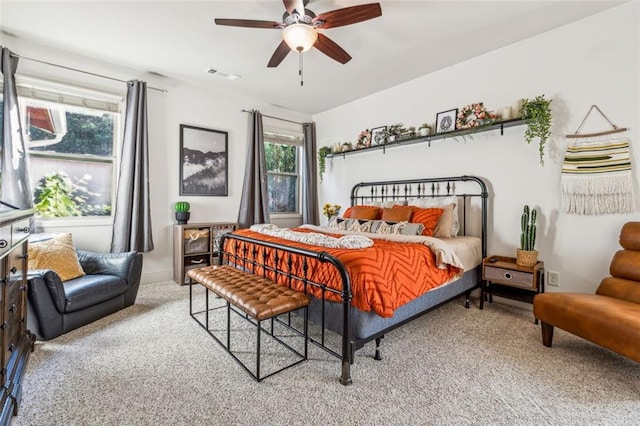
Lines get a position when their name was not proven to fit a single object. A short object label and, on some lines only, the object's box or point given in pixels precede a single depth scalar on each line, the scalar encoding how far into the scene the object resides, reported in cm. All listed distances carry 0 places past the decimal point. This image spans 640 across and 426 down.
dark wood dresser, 136
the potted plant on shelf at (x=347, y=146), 476
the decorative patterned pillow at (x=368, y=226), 308
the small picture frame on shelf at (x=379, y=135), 428
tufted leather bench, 175
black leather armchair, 217
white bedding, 242
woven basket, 270
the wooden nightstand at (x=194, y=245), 384
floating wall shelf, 308
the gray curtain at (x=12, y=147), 278
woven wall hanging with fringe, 247
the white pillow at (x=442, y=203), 332
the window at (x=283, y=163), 516
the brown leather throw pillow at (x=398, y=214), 339
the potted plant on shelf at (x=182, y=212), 395
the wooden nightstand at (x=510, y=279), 263
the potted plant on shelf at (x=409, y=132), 395
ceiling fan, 212
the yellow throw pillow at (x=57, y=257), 251
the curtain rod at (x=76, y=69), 301
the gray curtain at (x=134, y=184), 351
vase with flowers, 478
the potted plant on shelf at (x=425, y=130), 369
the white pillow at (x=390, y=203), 381
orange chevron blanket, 181
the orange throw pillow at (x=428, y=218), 317
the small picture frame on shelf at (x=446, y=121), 358
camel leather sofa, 173
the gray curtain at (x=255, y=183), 461
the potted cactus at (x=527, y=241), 271
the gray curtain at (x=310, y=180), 536
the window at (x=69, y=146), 316
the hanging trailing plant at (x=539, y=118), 279
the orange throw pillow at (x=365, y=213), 374
